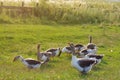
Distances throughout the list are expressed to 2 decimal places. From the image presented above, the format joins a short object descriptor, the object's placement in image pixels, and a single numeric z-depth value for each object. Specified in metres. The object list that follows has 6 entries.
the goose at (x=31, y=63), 8.26
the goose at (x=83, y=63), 7.46
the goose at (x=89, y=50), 9.98
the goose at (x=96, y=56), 8.87
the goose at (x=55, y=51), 10.05
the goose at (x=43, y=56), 9.29
